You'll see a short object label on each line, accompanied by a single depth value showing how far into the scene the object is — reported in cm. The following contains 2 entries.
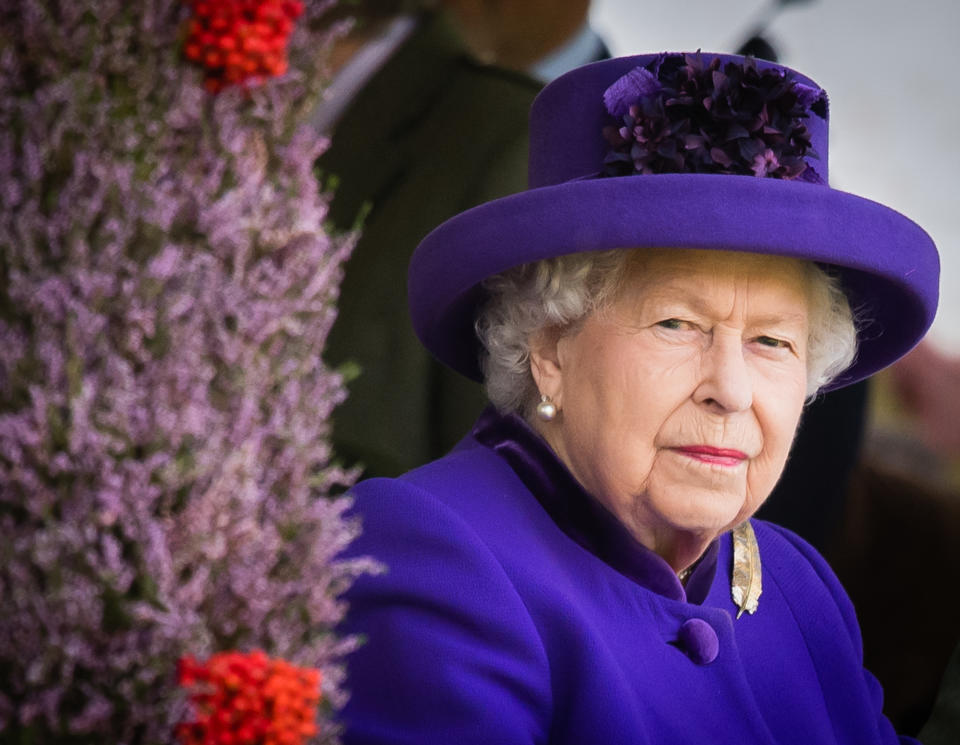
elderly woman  561
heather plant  539
